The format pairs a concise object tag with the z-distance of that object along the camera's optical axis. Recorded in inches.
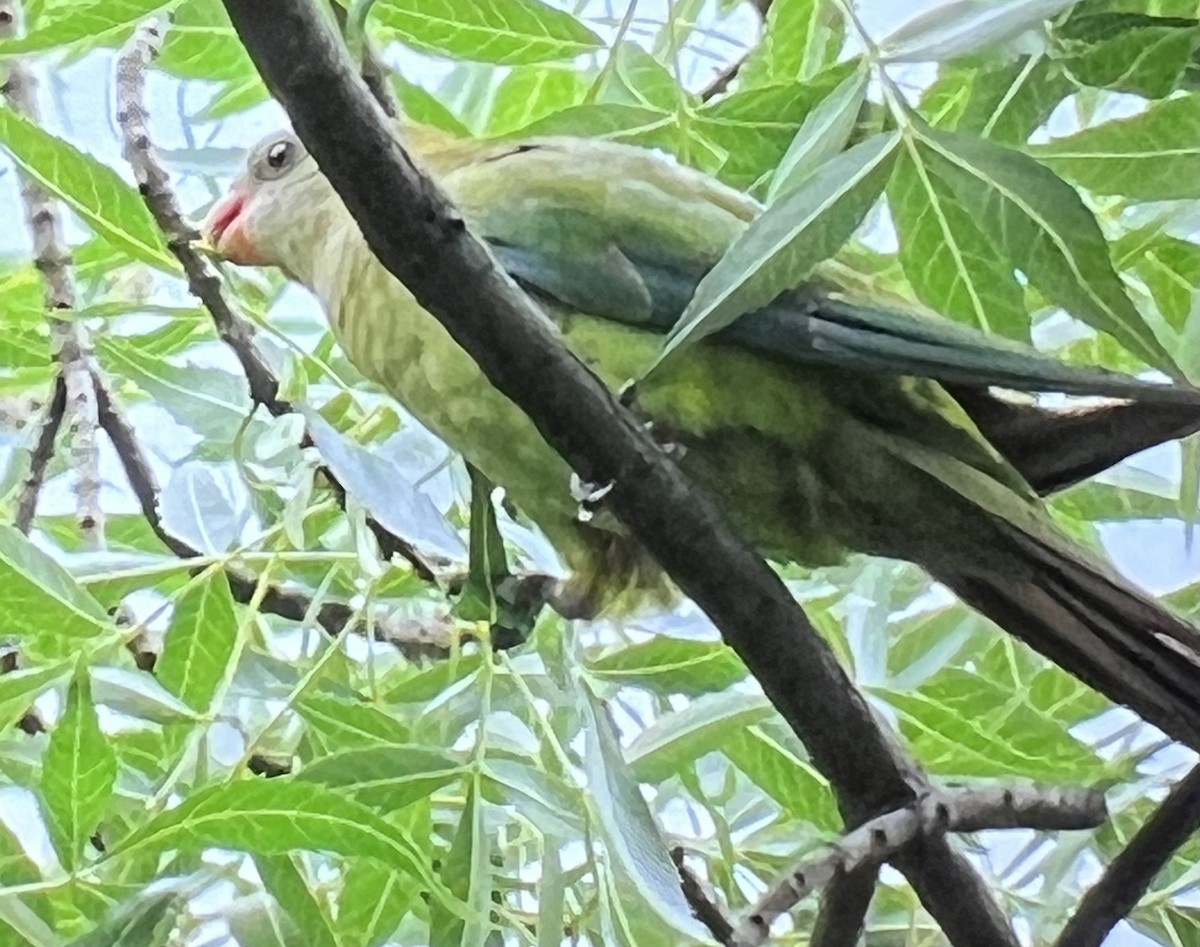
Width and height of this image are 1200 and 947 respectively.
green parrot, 130.1
